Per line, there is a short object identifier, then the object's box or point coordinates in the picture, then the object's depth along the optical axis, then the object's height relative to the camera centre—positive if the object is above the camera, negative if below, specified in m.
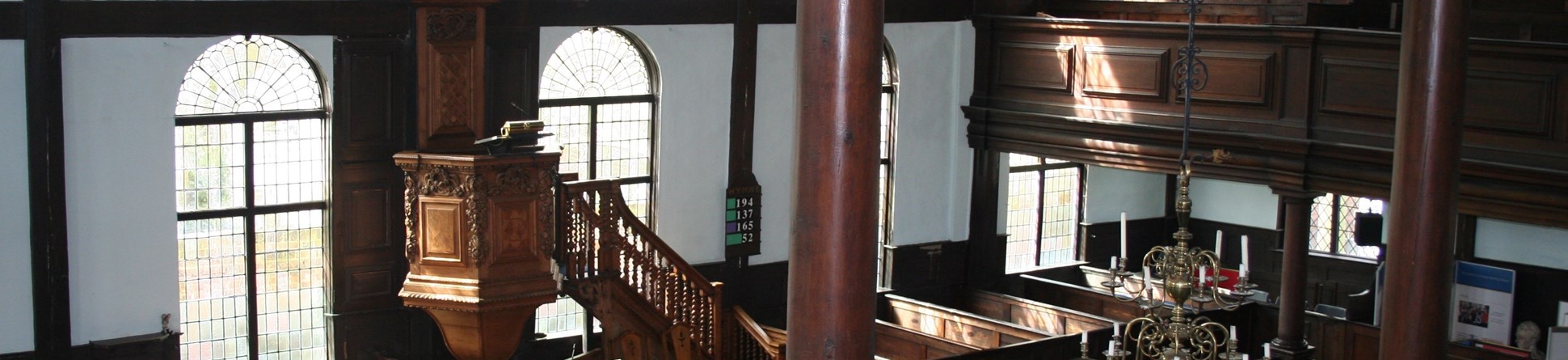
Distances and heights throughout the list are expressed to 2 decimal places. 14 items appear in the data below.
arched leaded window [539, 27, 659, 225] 12.33 +0.02
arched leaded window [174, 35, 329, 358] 10.70 -0.70
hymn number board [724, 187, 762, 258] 13.17 -0.91
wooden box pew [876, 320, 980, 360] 12.48 -1.84
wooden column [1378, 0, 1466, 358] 7.50 -0.25
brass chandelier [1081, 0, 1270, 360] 7.48 -0.80
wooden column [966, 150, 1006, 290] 15.09 -1.00
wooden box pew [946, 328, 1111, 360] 11.39 -1.69
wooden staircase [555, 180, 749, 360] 11.08 -1.27
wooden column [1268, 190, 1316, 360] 12.25 -1.20
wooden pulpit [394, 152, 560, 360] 10.17 -0.88
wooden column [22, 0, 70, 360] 9.63 -0.52
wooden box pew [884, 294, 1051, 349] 12.69 -1.74
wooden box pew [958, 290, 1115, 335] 13.09 -1.70
